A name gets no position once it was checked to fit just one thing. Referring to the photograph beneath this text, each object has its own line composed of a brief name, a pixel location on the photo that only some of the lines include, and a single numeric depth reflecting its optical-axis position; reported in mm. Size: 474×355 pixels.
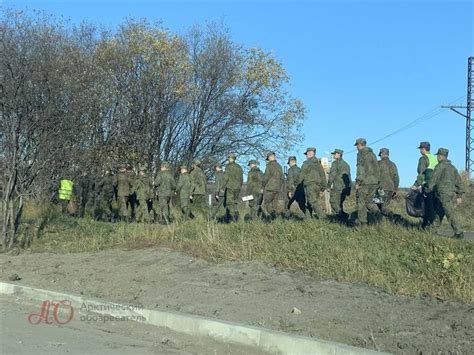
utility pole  38438
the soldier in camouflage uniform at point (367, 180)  12609
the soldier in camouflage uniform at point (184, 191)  17094
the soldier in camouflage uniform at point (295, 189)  14828
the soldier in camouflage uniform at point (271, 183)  15445
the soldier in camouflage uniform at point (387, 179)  13156
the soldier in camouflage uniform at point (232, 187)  16094
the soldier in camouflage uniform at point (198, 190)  17469
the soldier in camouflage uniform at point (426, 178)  12070
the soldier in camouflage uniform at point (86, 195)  19580
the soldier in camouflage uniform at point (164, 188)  17594
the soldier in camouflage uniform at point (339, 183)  13805
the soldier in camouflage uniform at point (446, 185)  11383
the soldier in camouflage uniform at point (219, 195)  16706
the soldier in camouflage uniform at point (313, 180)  13844
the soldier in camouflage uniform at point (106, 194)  19902
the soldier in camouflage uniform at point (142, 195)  19186
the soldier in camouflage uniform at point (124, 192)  19344
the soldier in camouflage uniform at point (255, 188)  15777
